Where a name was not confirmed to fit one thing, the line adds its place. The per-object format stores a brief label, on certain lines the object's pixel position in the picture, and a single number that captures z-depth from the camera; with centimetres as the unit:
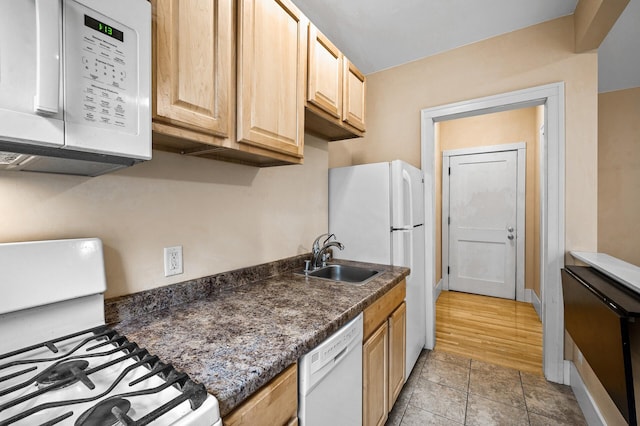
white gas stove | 55
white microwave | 55
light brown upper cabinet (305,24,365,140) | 152
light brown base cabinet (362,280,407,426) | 135
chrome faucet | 196
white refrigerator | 203
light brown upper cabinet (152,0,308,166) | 90
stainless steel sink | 195
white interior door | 384
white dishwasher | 91
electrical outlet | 118
